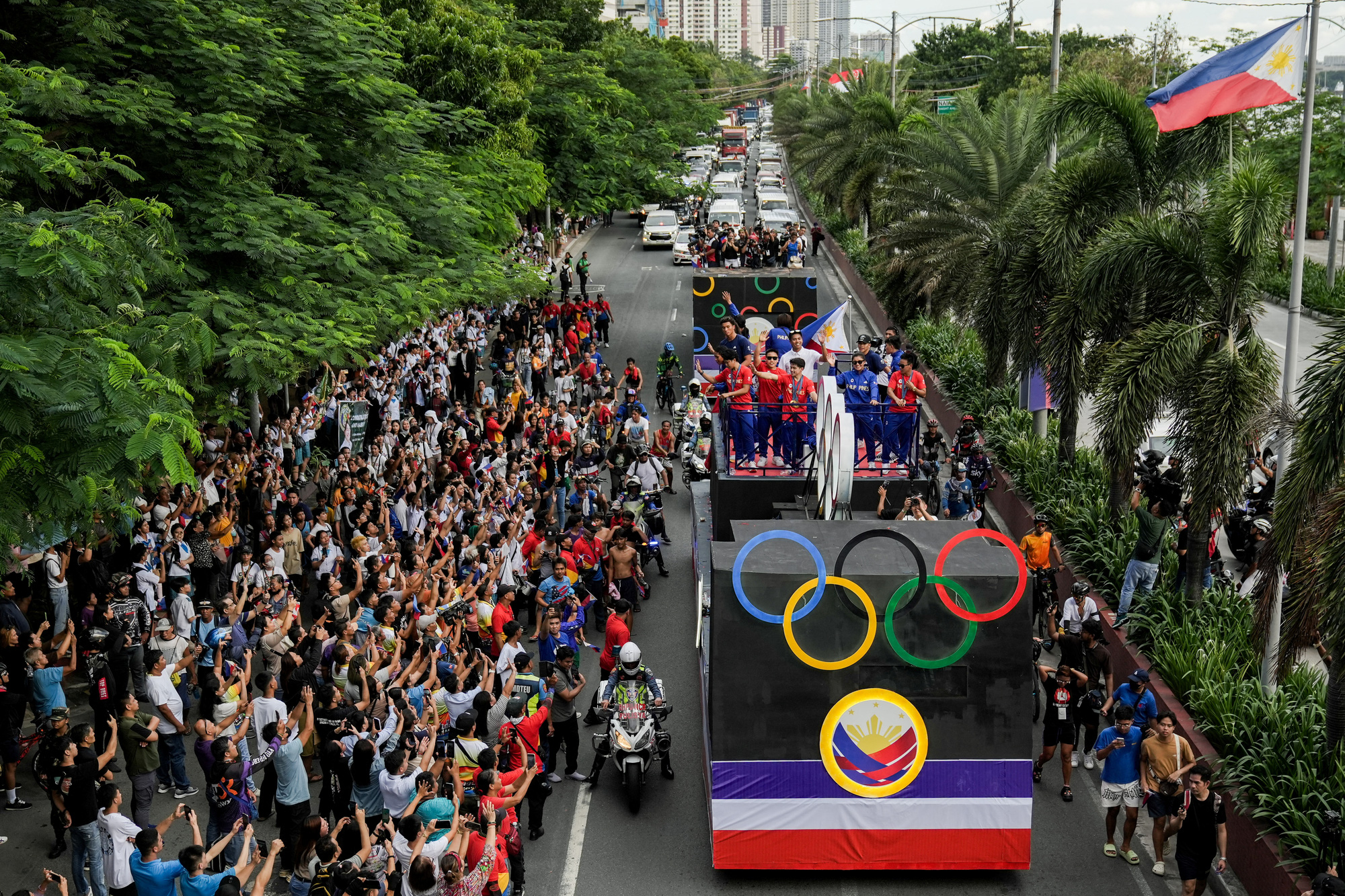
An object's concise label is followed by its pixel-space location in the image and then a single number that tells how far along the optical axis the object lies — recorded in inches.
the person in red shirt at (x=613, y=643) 537.3
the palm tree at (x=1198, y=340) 526.9
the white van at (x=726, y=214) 2110.0
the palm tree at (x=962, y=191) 1003.3
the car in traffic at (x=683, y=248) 1972.2
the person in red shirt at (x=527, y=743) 428.5
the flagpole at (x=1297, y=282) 483.5
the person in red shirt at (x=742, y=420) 630.5
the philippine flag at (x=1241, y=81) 498.3
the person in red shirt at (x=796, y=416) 631.8
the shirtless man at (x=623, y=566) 653.3
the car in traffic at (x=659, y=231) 2107.5
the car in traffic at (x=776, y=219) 1971.0
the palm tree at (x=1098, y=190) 674.2
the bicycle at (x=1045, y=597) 594.5
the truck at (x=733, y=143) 4099.4
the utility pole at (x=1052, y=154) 885.8
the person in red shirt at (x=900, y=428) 611.5
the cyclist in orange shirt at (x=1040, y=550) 609.6
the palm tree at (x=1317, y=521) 375.9
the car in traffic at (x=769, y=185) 2512.3
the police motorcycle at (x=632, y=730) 479.2
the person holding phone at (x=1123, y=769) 426.6
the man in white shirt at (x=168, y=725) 448.8
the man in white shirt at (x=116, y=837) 368.2
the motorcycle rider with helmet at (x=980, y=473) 751.1
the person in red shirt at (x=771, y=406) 630.5
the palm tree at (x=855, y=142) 1469.0
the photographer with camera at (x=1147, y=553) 579.5
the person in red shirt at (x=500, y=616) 534.0
